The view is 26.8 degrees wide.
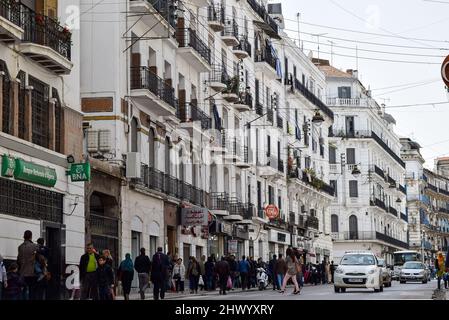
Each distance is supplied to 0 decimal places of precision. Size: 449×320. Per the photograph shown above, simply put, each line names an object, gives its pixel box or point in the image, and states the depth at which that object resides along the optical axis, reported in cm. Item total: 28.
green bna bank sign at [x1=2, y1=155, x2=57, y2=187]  2328
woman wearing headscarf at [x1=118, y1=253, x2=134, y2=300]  2633
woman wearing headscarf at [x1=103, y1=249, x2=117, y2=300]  2349
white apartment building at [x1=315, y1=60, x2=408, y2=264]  9338
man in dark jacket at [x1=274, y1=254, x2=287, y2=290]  3741
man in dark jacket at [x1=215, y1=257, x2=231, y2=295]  3447
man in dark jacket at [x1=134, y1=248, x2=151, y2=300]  2702
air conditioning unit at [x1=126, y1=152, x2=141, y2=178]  3347
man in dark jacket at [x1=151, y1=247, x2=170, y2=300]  2761
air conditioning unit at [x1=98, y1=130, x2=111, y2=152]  3325
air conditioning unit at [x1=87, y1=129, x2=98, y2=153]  3344
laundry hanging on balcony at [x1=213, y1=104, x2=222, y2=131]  4800
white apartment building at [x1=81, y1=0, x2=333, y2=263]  3378
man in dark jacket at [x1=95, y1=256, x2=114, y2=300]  2283
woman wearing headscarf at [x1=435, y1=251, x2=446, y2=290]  2790
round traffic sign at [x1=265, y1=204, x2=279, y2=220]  5472
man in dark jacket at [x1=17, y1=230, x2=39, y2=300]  2067
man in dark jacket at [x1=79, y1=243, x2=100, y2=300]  2305
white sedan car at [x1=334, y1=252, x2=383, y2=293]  3304
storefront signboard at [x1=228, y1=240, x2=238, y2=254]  4766
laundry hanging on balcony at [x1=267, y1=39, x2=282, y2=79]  6065
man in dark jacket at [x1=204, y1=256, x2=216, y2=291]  3822
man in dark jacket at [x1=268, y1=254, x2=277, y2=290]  4037
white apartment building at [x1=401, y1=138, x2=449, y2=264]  13225
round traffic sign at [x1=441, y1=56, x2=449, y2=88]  1273
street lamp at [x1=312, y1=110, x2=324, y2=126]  5066
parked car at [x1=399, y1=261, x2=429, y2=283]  5791
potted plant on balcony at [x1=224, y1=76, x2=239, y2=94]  4938
